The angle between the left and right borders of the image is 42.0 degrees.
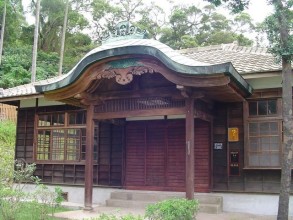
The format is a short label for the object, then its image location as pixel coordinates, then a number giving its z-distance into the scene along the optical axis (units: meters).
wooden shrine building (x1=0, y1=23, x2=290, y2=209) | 8.37
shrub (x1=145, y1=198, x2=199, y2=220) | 6.35
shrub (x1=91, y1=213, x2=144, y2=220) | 5.30
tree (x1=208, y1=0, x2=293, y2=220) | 6.96
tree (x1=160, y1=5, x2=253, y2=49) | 29.05
